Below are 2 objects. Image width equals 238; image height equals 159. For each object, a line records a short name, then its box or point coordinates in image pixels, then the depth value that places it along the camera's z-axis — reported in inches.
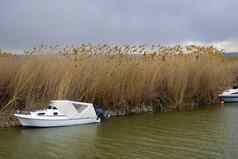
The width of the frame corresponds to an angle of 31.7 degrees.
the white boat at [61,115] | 734.5
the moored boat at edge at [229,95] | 1186.5
